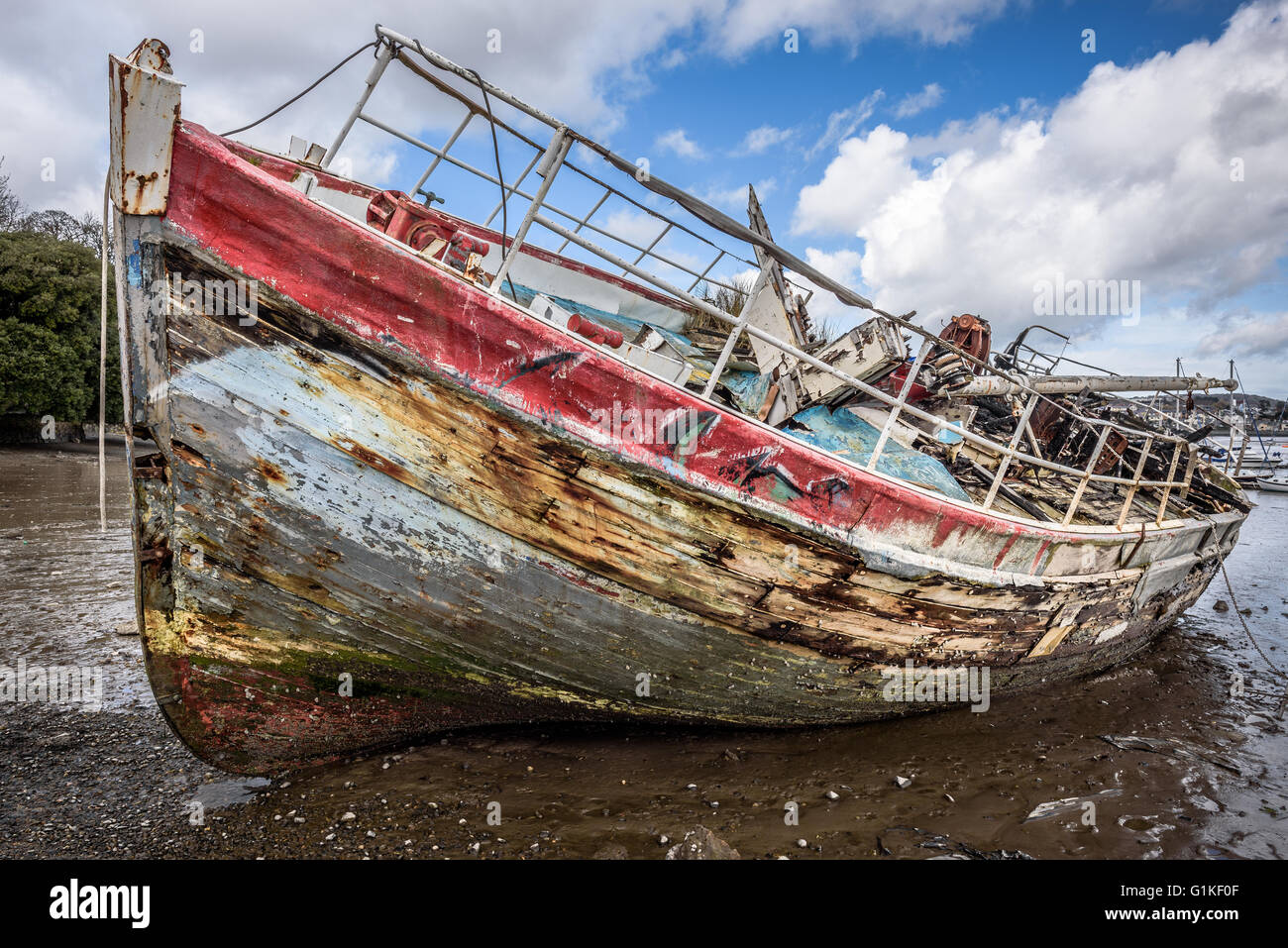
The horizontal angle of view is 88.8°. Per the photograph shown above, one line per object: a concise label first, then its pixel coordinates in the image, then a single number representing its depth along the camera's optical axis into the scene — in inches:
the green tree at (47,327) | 573.9
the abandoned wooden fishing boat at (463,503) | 104.5
